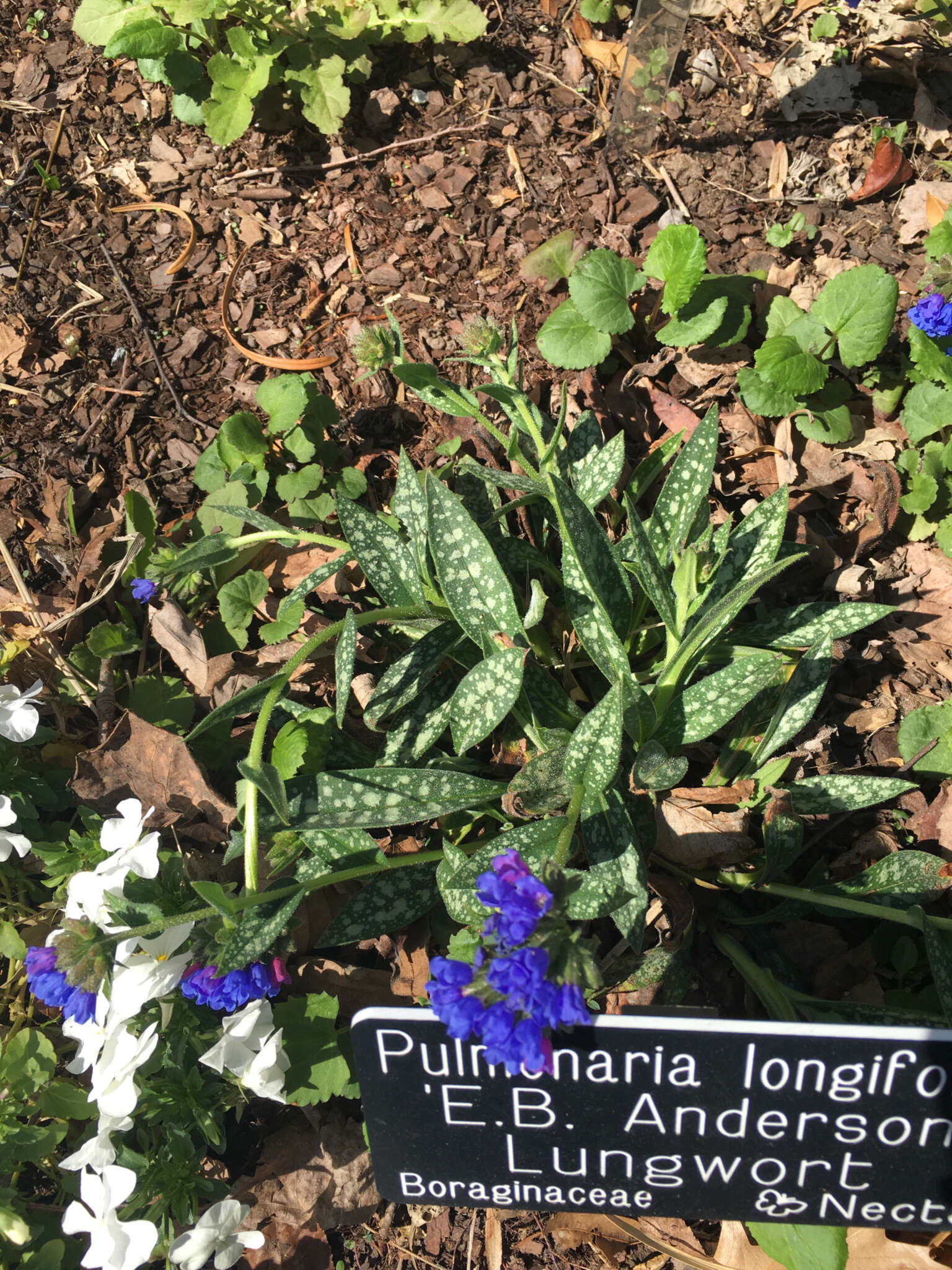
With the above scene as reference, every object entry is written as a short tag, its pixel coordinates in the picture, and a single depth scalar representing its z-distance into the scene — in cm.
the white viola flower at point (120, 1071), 38
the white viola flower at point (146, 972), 38
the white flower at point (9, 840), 43
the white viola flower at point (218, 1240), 40
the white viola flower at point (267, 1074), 40
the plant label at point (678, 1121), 36
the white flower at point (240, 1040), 40
